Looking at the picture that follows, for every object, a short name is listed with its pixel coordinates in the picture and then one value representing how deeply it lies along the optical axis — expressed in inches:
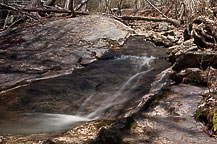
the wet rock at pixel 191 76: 188.2
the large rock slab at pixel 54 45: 240.0
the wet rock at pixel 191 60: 203.3
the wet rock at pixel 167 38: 383.6
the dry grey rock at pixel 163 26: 545.5
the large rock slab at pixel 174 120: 113.0
